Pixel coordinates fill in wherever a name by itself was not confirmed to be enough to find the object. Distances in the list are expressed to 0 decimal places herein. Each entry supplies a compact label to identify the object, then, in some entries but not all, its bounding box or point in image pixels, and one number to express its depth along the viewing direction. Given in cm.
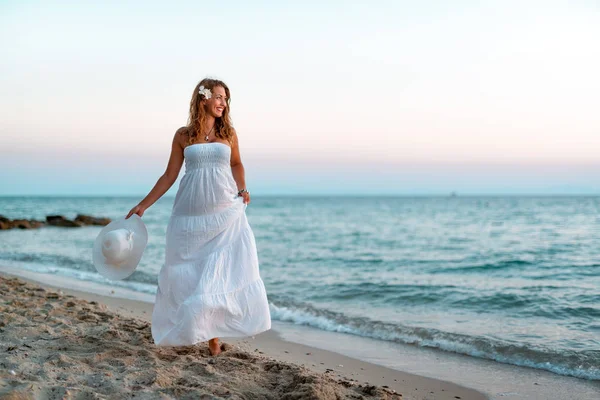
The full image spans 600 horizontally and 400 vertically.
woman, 413
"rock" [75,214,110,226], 2959
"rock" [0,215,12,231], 2466
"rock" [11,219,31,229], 2575
